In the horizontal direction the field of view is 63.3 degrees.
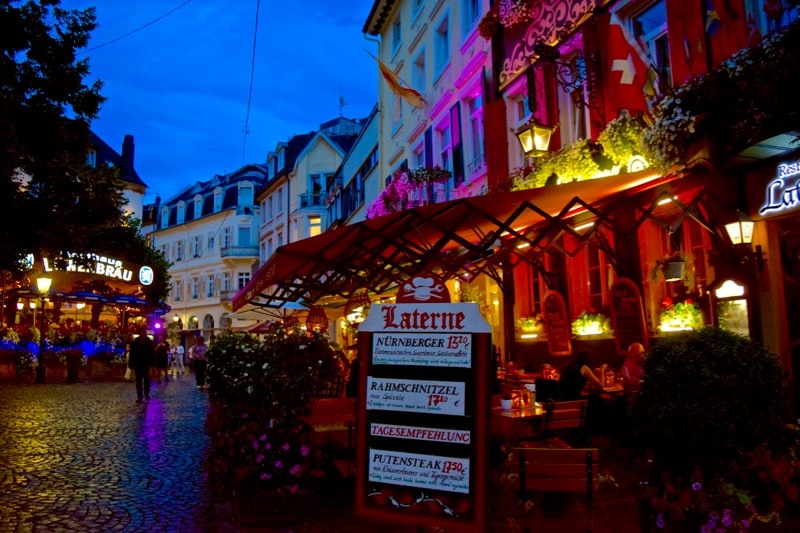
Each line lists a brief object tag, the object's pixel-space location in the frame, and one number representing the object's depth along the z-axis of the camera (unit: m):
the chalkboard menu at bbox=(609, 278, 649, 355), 9.46
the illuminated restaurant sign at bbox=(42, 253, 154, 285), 26.28
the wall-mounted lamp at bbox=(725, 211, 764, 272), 7.41
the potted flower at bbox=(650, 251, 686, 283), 8.39
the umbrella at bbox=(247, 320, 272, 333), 26.97
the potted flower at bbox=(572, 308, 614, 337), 10.70
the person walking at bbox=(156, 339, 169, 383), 25.62
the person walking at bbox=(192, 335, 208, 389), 21.28
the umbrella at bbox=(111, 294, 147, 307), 27.98
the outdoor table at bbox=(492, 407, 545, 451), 6.99
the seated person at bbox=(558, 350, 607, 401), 8.53
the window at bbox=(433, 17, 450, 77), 18.70
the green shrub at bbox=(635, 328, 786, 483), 4.12
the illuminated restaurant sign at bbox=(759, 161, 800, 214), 6.77
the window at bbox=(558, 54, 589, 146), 11.31
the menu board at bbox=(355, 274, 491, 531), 4.24
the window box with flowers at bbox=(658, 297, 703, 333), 8.52
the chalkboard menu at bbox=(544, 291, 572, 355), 11.54
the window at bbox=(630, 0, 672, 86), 10.01
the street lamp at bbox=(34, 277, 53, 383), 19.98
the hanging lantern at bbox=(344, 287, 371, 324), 13.62
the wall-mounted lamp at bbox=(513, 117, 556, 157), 11.03
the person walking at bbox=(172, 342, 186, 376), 37.06
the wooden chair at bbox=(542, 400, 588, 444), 7.19
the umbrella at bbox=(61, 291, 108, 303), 26.83
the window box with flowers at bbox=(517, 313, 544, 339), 12.74
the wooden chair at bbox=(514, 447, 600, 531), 4.68
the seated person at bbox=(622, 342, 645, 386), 8.84
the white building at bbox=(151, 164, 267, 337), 55.50
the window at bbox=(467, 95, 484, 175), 15.80
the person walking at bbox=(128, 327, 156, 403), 16.36
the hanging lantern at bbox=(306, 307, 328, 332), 16.11
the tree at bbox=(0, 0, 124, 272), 11.42
